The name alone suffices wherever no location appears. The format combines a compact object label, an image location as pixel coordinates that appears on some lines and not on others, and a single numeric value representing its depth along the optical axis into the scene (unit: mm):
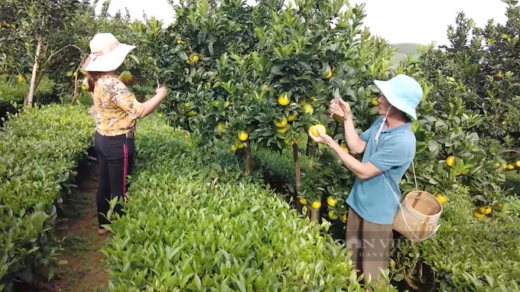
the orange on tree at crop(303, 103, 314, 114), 2824
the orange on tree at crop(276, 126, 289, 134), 2821
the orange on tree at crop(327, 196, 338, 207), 3036
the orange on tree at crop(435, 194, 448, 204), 2969
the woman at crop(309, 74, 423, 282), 2406
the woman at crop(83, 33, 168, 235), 3020
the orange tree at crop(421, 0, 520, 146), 5738
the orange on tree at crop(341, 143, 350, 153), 2982
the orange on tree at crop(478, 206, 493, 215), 3610
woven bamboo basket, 2496
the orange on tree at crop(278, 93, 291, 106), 2744
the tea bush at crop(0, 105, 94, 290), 2148
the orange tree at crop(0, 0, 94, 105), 6805
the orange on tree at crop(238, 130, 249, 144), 2998
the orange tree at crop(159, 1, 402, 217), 2795
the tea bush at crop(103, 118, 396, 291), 1856
